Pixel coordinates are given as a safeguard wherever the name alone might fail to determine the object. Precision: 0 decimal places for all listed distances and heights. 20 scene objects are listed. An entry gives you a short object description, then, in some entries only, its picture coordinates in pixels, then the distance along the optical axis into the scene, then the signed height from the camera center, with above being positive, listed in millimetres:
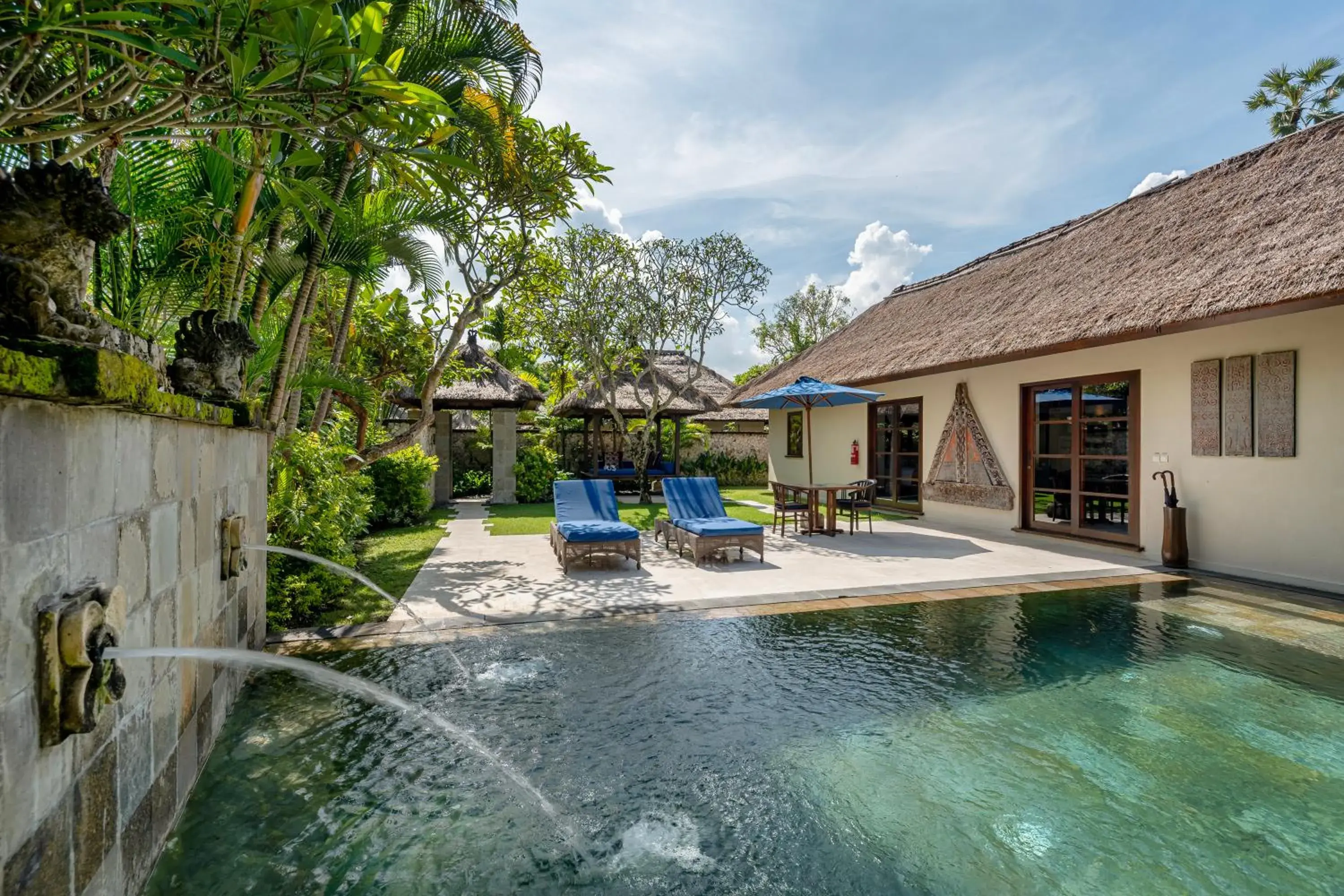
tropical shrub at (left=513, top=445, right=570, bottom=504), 14969 -698
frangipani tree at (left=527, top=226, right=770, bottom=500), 14320 +3507
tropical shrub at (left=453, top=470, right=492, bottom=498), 17125 -1070
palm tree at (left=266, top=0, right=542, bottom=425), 5801 +4171
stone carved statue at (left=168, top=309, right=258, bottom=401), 3209 +486
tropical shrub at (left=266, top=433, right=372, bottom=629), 5254 -720
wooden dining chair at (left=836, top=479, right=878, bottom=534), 10500 -1002
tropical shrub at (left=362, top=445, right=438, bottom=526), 10828 -707
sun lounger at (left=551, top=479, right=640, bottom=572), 7234 -995
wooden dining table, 10000 -967
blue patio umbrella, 10648 +878
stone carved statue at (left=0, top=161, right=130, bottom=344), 1656 +610
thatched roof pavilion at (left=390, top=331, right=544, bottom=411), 14281 +1265
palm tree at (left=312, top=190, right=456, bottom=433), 5789 +2096
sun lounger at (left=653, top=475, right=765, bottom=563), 7762 -1035
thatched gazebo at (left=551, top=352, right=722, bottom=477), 16359 +1052
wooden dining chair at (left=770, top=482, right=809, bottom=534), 10234 -1009
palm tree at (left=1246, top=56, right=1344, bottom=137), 17656 +10154
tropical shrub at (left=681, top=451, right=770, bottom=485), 20906 -793
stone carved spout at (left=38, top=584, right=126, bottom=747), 1512 -564
